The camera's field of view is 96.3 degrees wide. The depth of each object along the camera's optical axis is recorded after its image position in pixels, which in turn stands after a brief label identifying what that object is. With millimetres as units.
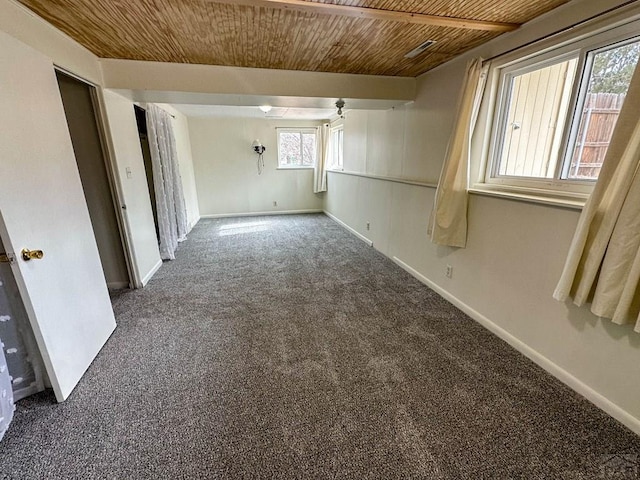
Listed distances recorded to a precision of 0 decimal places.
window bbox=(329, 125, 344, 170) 5801
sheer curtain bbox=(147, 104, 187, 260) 3684
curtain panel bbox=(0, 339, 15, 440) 1371
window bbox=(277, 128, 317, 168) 6703
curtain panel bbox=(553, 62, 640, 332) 1292
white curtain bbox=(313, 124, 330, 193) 6387
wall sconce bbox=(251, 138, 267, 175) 6426
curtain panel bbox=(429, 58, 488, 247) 2197
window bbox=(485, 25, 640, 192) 1561
